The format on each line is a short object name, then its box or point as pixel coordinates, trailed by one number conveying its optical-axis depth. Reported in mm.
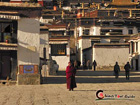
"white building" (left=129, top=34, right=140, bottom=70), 53812
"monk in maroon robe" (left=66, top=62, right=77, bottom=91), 21203
